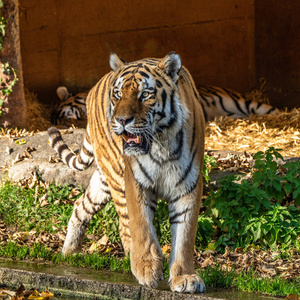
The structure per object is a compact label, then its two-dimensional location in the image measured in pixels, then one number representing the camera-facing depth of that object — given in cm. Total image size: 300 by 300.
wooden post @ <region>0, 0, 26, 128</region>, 1543
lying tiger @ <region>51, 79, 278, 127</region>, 1958
